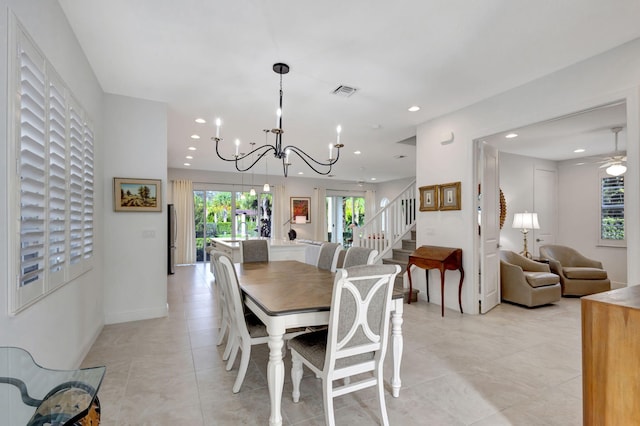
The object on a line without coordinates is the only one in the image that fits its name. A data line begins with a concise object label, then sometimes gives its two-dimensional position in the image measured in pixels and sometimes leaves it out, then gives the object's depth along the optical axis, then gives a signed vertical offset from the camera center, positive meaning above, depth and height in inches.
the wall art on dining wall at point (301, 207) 400.8 +11.4
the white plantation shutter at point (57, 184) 77.9 +8.8
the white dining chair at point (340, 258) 130.6 -18.4
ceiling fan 180.2 +30.9
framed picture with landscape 141.8 +10.3
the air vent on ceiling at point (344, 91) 135.3 +56.3
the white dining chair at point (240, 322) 84.8 -31.7
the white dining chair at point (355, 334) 65.6 -26.9
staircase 203.5 -29.9
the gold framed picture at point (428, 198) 175.6 +10.0
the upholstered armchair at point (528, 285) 169.8 -40.6
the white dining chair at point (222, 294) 95.6 -26.4
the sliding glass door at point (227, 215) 350.3 +1.2
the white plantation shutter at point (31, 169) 61.4 +10.2
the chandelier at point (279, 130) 106.3 +31.3
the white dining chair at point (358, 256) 106.1 -14.9
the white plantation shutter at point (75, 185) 93.9 +10.2
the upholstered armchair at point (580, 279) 193.2 -41.4
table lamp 211.5 -5.3
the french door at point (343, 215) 443.2 +0.5
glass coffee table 37.9 -23.2
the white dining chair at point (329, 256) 126.3 -17.4
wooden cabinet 51.8 -25.8
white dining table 68.3 -21.8
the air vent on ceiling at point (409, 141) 217.0 +54.3
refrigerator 279.3 -21.3
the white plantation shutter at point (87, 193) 108.8 +8.7
